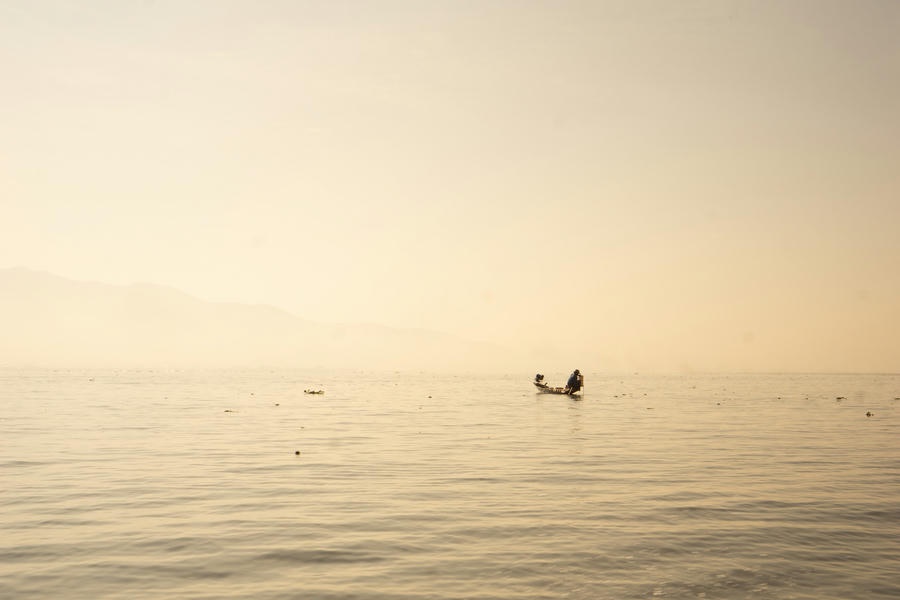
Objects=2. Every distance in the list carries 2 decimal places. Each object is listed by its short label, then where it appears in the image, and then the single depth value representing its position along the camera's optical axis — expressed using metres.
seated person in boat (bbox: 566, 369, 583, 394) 83.94
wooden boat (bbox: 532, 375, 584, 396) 85.43
